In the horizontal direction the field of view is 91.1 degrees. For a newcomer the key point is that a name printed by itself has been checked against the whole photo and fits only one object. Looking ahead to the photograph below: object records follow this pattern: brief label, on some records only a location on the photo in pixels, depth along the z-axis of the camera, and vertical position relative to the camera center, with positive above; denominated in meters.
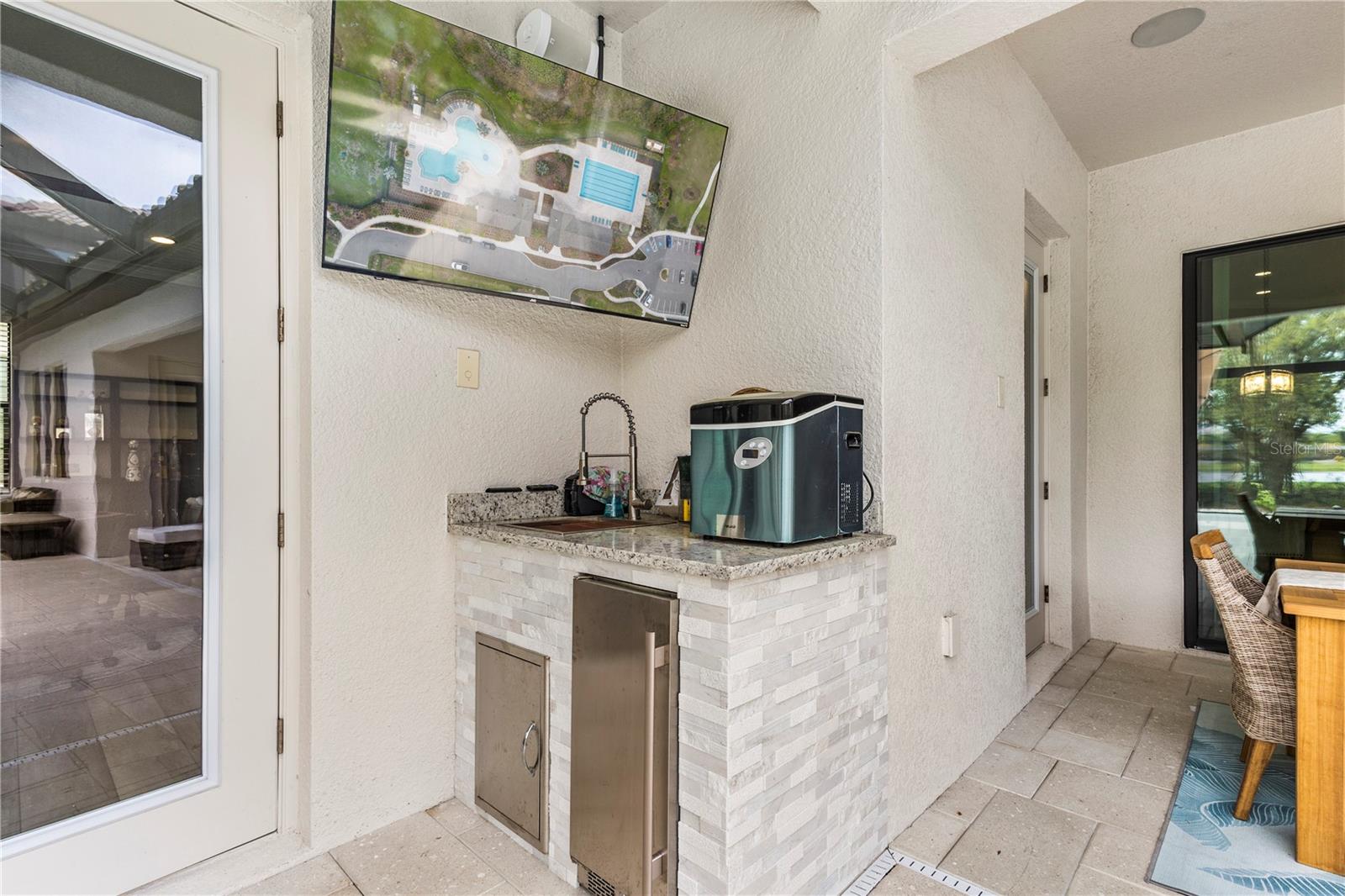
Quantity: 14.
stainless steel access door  1.80 -0.83
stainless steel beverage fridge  1.47 -0.68
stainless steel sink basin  2.00 -0.25
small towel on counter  2.36 -0.13
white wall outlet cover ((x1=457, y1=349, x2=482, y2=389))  2.11 +0.25
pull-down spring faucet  2.16 -0.08
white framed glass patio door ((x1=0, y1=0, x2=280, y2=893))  1.50 +0.02
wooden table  1.73 -0.76
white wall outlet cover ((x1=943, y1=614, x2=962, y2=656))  2.14 -0.62
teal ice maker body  1.58 -0.05
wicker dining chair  1.89 -0.66
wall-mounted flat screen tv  1.60 +0.77
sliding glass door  3.16 +0.22
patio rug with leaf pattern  1.69 -1.12
